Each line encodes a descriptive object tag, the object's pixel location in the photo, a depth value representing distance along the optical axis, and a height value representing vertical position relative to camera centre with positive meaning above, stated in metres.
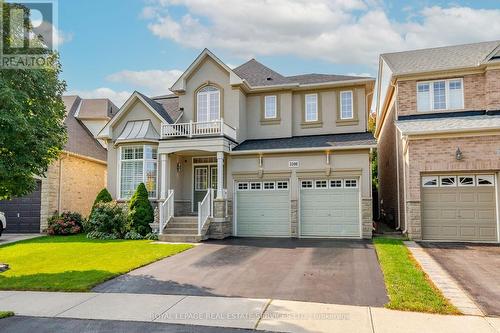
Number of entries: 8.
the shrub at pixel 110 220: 16.61 -1.24
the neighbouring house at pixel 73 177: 19.23 +0.83
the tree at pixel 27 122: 8.61 +1.70
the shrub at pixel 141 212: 16.28 -0.88
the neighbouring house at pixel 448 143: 13.66 +1.78
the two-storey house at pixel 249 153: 15.93 +1.74
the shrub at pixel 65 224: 18.27 -1.55
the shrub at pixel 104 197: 17.98 -0.24
